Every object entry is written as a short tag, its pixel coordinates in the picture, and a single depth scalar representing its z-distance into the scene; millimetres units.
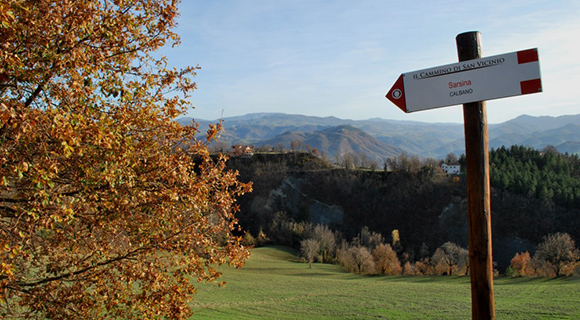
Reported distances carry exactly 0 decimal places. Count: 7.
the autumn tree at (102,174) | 4938
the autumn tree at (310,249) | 55772
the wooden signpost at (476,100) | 3623
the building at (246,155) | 93312
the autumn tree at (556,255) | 41750
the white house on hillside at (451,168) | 82562
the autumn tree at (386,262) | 47812
